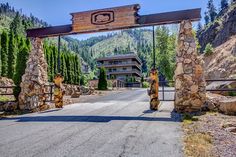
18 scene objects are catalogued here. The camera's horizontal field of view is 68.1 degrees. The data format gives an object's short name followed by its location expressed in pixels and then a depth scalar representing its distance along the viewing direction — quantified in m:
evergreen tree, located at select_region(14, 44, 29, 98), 9.76
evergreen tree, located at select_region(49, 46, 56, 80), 25.20
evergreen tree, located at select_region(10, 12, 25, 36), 61.52
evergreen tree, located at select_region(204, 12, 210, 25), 77.06
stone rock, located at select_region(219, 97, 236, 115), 6.52
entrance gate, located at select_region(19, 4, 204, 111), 7.56
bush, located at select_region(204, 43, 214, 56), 20.01
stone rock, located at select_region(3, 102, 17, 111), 9.05
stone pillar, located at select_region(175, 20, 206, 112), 7.47
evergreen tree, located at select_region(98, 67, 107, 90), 26.39
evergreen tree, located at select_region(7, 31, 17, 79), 21.59
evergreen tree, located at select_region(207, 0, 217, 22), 74.13
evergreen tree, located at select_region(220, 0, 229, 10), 66.52
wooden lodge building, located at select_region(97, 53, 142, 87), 60.29
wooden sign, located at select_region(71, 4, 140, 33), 8.05
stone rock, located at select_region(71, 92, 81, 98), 15.54
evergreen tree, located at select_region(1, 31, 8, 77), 21.12
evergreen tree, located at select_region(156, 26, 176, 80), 31.99
